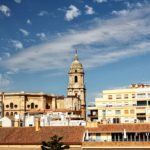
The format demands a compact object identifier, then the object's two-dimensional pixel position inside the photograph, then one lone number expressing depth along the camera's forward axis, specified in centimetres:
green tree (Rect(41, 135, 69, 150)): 3558
